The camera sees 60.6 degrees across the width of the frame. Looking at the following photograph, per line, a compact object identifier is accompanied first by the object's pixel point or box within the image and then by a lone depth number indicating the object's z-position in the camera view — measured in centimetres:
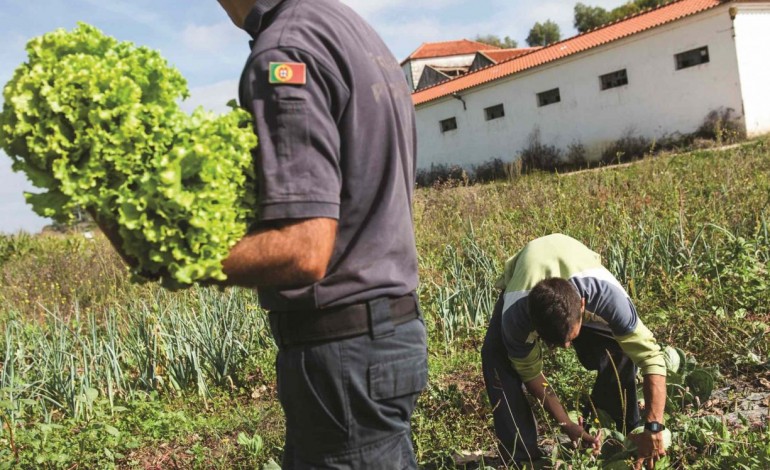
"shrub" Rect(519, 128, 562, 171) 2127
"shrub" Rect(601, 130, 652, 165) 1845
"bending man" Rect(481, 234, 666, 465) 293
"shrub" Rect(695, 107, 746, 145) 1652
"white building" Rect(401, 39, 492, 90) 3922
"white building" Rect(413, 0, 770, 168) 1705
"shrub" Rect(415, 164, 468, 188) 2400
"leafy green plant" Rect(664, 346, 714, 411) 345
